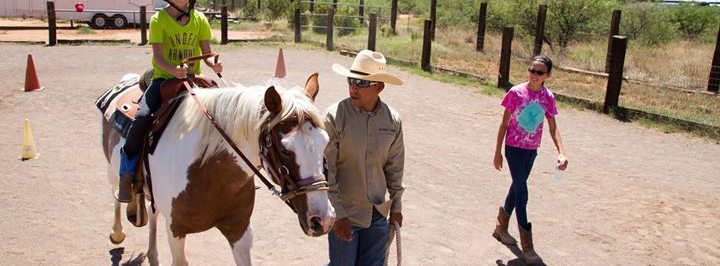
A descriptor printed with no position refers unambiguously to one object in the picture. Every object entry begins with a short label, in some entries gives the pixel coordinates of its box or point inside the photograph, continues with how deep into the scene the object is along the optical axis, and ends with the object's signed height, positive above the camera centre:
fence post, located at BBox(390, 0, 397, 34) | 28.13 -0.11
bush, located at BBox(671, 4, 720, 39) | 29.00 +0.43
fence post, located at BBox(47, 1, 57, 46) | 18.33 -0.93
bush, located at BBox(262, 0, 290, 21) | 30.44 -0.10
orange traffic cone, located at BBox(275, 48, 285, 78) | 13.93 -1.50
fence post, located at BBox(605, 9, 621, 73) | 16.59 +0.00
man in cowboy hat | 3.04 -0.82
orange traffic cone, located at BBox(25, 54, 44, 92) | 10.95 -1.63
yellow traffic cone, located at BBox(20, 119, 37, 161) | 6.93 -1.85
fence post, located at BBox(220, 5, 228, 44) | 20.92 -0.83
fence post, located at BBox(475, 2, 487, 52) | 20.81 -0.43
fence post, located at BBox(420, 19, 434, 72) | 16.27 -0.95
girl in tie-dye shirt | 4.66 -0.91
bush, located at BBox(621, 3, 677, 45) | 23.69 -0.01
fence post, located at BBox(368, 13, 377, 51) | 18.81 -0.77
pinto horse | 2.60 -0.79
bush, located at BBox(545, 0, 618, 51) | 21.38 +0.07
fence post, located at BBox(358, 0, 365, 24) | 31.62 -0.07
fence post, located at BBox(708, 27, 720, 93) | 12.37 -0.92
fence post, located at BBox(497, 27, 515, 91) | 13.77 -1.02
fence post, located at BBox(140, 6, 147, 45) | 19.80 -0.89
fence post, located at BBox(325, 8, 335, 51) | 20.47 -0.83
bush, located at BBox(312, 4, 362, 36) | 26.36 -0.67
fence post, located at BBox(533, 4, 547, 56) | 15.84 -0.29
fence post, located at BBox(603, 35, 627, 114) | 11.24 -0.94
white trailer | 26.81 -0.70
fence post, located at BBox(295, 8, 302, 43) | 21.98 -0.81
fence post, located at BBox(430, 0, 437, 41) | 24.16 +0.15
